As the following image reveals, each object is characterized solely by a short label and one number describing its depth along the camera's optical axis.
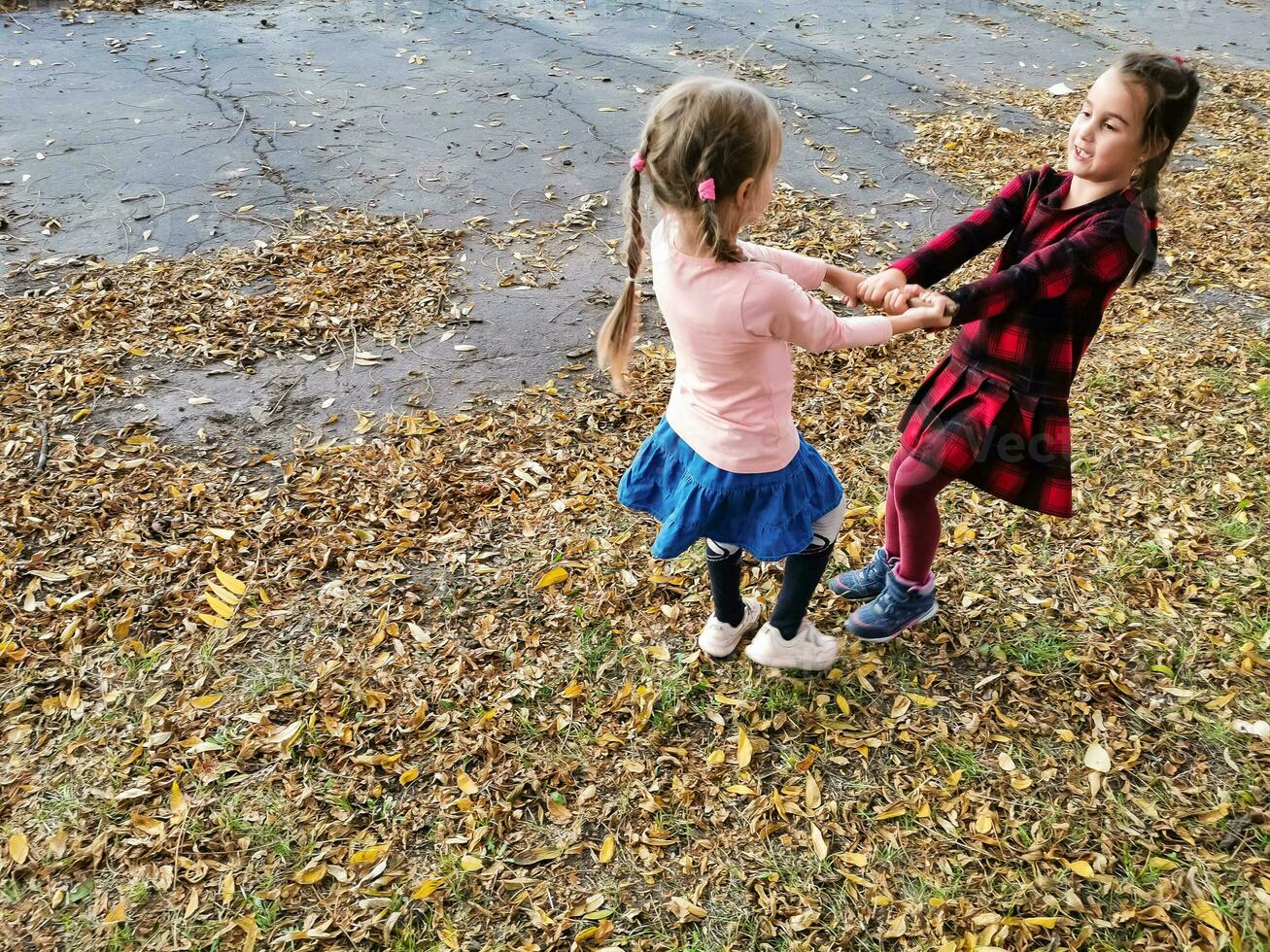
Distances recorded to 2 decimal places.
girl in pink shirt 1.80
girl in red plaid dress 1.97
